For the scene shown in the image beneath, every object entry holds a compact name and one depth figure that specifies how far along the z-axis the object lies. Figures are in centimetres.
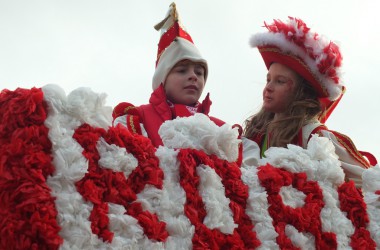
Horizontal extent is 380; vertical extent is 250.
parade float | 208
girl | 464
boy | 441
